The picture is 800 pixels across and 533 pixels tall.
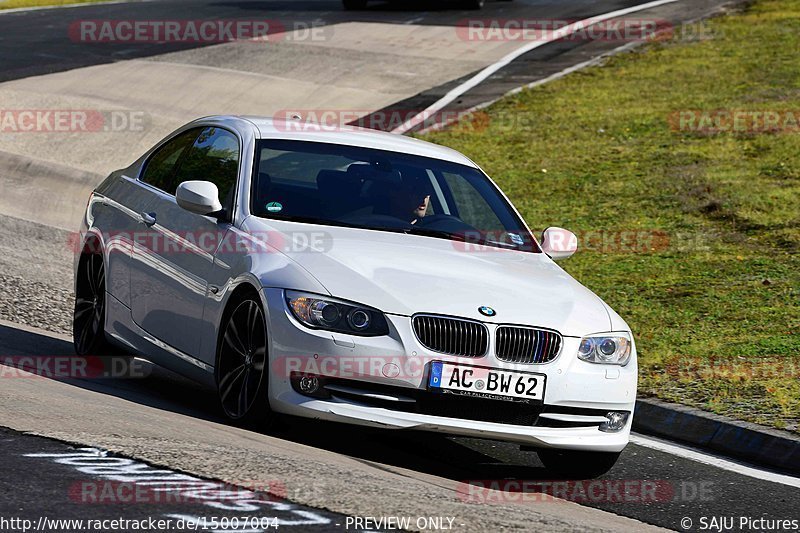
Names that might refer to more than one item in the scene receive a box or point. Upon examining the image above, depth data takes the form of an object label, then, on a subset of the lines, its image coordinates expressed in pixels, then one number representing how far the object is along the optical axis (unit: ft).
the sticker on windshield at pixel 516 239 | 54.95
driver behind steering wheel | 53.01
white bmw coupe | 44.68
